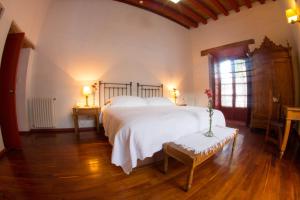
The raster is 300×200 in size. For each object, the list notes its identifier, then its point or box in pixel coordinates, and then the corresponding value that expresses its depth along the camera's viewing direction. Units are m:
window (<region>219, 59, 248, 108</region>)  4.41
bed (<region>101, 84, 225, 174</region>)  1.60
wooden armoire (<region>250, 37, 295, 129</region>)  2.98
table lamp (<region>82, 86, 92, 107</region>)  3.30
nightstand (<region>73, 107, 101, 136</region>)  3.03
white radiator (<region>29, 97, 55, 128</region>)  3.23
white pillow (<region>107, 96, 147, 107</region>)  3.12
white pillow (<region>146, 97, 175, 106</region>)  3.48
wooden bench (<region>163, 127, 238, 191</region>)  1.38
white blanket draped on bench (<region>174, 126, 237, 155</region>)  1.50
